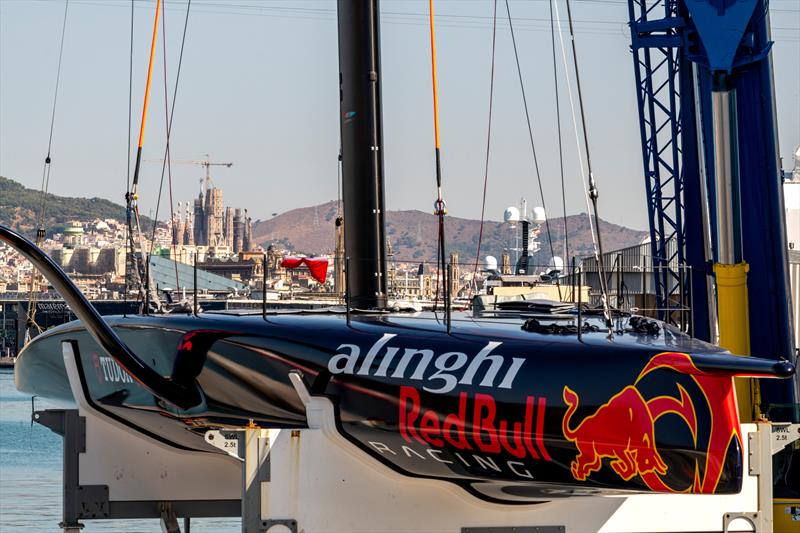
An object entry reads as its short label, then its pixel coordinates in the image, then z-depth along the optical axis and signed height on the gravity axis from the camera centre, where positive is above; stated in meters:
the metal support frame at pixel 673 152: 34.27 +3.88
